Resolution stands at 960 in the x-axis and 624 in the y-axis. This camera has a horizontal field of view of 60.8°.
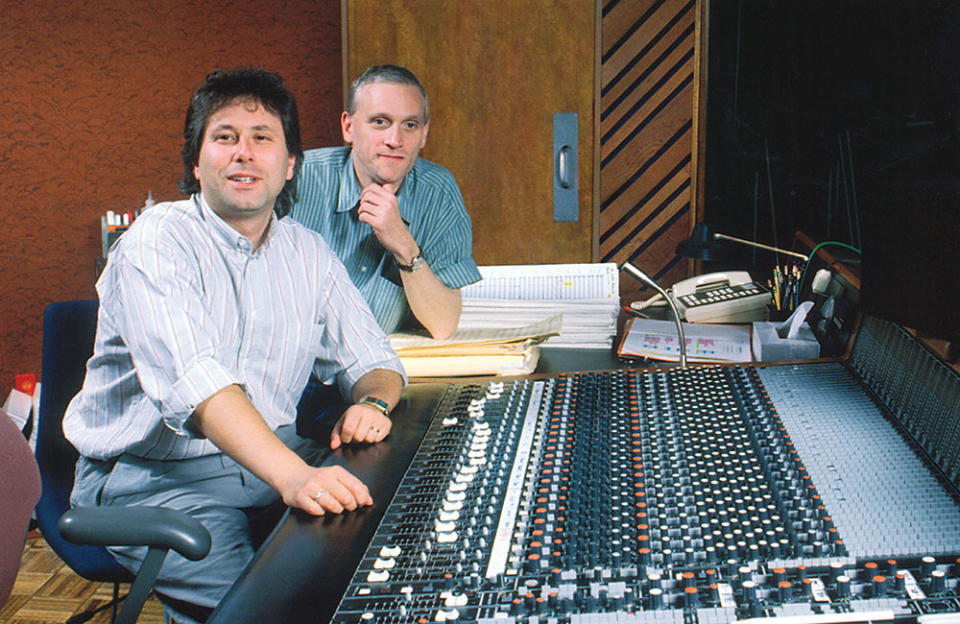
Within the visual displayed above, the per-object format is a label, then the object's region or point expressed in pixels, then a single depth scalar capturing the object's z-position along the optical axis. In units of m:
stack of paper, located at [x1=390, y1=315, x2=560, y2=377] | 1.59
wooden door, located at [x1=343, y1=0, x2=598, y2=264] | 3.16
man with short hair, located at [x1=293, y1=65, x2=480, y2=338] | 1.98
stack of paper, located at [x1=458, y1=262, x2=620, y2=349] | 1.93
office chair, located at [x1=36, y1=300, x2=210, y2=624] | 1.65
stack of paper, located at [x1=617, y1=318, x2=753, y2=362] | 1.68
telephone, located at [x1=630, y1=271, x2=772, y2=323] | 2.00
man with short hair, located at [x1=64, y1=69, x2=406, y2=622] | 1.26
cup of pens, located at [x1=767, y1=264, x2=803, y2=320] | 2.14
